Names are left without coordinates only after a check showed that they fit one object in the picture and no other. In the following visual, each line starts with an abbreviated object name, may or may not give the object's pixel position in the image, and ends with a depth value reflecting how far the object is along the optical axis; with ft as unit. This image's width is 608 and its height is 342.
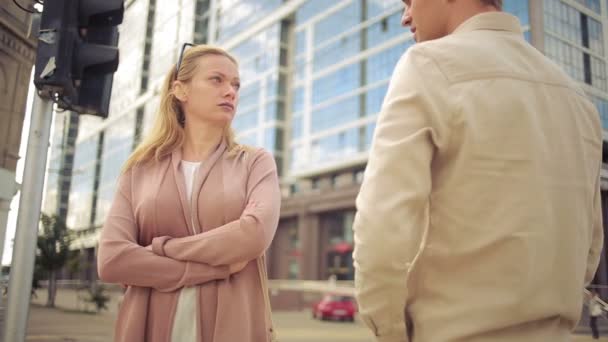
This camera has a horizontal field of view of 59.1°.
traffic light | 7.41
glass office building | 97.04
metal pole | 6.88
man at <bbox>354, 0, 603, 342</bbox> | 3.27
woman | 5.38
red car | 61.72
